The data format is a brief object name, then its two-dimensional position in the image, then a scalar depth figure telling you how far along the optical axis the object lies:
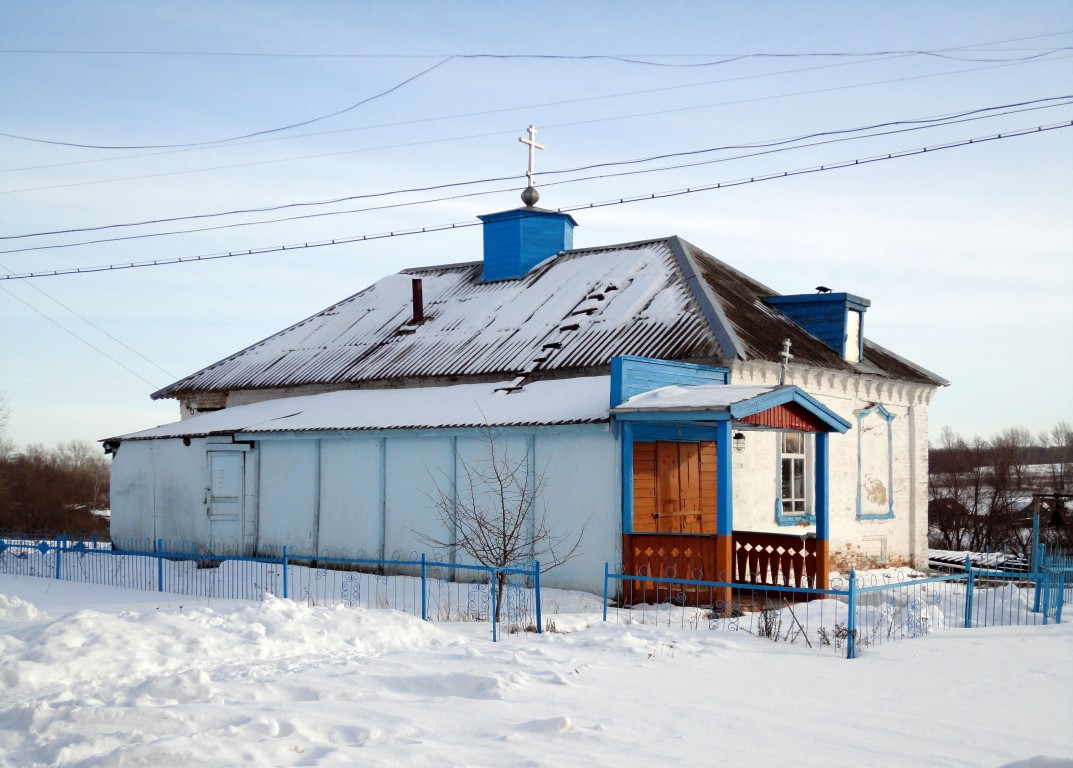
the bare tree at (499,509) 15.58
